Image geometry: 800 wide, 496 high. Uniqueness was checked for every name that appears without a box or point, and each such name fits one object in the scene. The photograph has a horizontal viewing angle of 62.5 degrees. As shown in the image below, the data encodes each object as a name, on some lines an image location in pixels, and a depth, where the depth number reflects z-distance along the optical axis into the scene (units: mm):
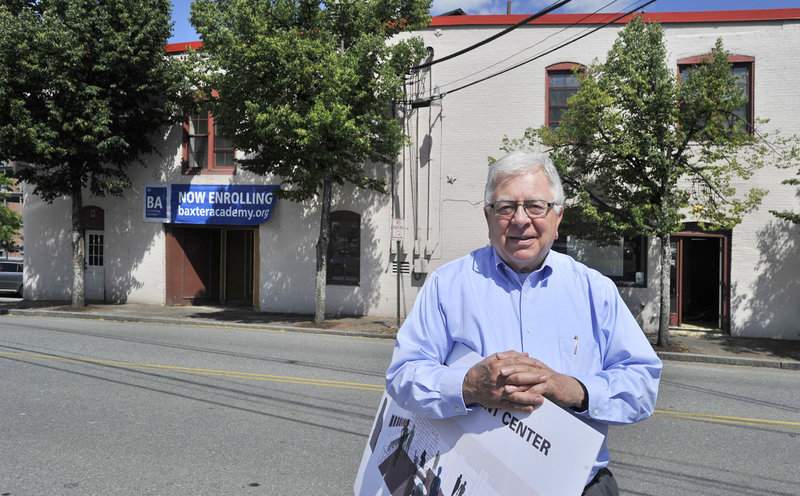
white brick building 15148
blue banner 18703
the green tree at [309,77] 13906
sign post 15266
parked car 25984
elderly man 2037
